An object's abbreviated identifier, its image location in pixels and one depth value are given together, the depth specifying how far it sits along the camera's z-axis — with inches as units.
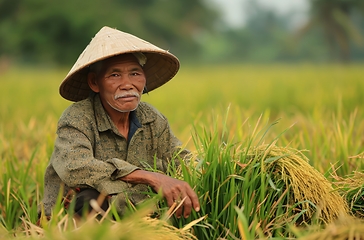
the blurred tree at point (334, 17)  1049.7
